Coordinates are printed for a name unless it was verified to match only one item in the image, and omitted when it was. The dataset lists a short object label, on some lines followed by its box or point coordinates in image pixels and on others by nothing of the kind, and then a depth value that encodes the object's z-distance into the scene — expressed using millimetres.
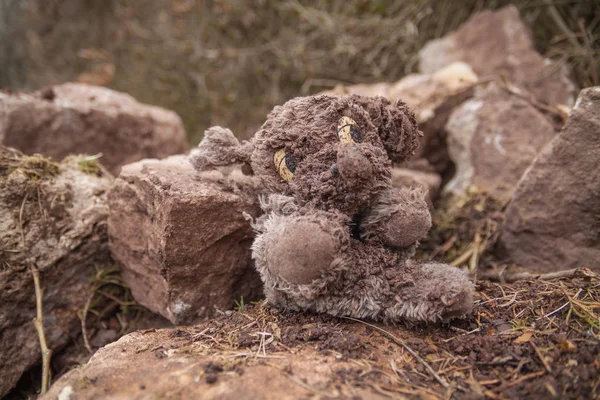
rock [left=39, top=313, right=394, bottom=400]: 343
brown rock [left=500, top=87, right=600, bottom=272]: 508
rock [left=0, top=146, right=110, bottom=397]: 506
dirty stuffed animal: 379
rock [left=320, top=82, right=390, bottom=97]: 800
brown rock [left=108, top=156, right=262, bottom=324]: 462
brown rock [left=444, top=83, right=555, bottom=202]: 676
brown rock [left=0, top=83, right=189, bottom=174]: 705
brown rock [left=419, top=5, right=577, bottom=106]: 761
